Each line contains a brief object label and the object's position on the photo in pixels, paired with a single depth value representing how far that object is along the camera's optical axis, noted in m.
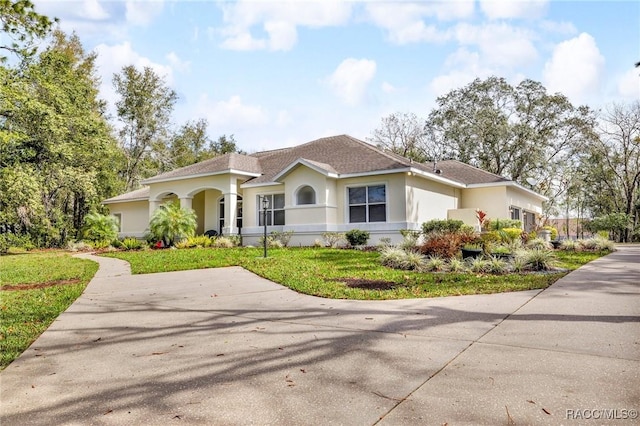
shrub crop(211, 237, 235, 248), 18.74
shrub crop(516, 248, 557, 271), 9.81
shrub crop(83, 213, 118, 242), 23.17
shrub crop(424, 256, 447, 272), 10.02
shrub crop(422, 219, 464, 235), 16.08
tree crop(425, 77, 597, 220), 33.47
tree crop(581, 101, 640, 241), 34.25
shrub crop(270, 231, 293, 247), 18.03
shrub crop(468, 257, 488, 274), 9.56
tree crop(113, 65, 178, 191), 33.19
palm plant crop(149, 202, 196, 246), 18.89
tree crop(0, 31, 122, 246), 19.89
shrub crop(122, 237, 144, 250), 20.00
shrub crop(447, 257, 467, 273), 9.74
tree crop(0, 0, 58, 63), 7.89
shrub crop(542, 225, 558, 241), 20.75
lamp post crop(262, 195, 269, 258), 13.94
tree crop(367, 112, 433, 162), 36.94
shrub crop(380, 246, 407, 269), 10.68
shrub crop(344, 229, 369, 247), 16.27
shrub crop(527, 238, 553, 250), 13.73
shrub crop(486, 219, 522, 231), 18.03
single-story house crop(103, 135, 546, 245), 17.16
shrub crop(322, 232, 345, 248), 17.06
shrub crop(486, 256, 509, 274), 9.46
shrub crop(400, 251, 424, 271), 10.26
